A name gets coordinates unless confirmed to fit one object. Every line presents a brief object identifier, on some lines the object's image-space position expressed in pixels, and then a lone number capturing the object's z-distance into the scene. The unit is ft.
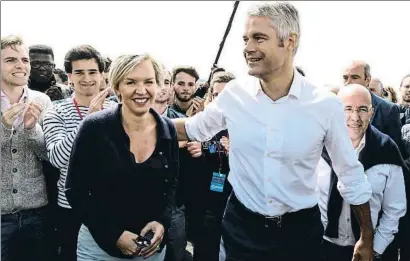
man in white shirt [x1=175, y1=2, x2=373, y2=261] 7.50
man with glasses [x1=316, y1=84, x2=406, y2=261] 9.56
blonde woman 7.47
